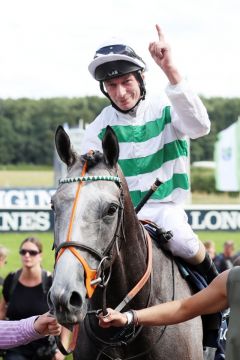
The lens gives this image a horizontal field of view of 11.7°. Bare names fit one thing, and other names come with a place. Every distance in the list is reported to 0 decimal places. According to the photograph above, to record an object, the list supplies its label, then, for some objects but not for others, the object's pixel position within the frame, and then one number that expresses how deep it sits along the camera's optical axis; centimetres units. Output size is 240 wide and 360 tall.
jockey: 683
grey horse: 522
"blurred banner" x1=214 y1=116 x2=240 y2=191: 4584
